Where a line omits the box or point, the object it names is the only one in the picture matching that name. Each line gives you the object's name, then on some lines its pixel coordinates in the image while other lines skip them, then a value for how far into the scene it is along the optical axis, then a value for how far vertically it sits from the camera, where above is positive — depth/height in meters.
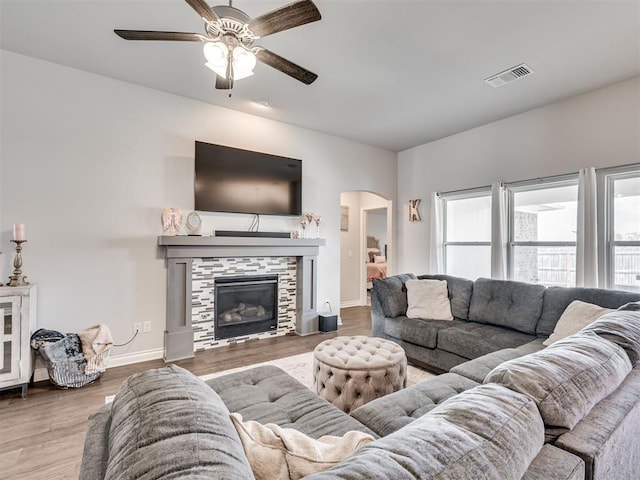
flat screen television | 3.71 +0.82
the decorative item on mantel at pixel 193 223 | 3.63 +0.25
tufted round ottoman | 2.03 -0.88
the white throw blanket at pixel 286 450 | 0.76 -0.54
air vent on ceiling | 2.98 +1.72
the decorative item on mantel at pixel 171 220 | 3.43 +0.27
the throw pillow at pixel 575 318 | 2.45 -0.59
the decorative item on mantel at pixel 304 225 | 4.54 +0.29
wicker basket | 2.66 -1.13
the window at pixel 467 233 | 4.55 +0.18
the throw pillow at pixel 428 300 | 3.44 -0.63
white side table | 2.48 -0.76
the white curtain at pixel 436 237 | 5.01 +0.13
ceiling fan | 1.68 +1.26
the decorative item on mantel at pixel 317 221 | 4.61 +0.36
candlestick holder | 2.63 -0.24
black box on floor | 4.46 -1.14
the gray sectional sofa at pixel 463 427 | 0.62 -0.45
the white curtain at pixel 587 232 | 3.34 +0.14
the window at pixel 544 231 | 3.69 +0.18
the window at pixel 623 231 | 3.16 +0.15
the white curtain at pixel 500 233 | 4.17 +0.16
